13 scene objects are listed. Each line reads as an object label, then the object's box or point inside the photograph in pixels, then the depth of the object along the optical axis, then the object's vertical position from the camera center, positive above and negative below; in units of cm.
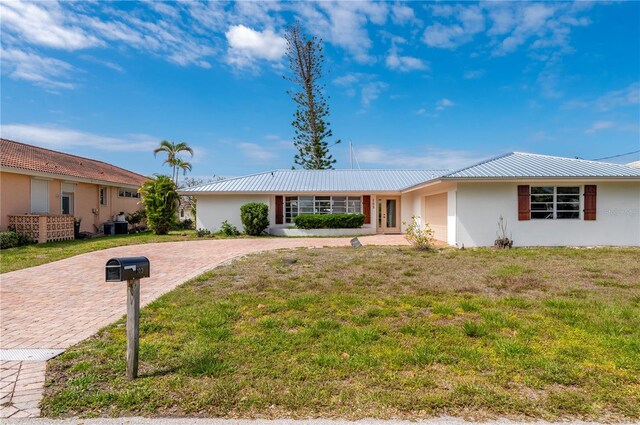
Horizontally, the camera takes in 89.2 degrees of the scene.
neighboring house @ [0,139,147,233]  1472 +136
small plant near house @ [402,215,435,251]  1185 -118
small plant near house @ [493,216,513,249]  1268 -112
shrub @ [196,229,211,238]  1896 -131
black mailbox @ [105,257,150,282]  288 -53
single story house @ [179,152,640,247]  1273 +36
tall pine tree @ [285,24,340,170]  3083 +1131
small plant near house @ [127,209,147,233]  2281 -57
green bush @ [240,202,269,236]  1889 -37
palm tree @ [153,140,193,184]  3209 +617
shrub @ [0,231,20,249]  1288 -115
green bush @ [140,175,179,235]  1917 +53
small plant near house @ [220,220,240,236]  1955 -111
